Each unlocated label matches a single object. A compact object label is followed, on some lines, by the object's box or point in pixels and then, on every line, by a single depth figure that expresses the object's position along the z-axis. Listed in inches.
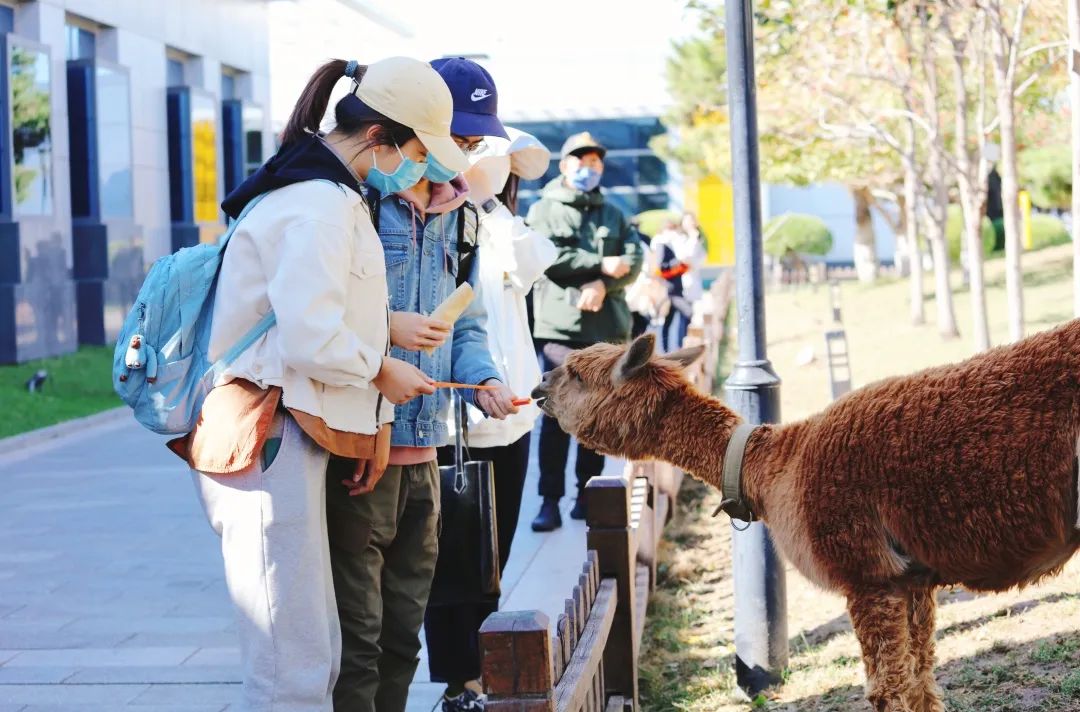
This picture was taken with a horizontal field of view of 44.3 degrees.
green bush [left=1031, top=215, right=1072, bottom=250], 1460.4
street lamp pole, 207.0
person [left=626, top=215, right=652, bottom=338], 488.6
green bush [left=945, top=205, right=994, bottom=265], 1385.3
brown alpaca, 130.1
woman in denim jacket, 132.6
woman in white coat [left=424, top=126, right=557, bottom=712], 172.9
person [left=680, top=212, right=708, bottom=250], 846.9
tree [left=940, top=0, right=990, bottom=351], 557.0
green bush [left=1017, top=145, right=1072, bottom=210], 1342.3
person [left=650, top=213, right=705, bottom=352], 616.4
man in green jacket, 277.3
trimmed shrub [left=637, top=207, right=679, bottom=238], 1721.2
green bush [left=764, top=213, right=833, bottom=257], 1689.2
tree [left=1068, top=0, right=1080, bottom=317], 288.5
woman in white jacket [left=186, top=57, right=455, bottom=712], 115.5
